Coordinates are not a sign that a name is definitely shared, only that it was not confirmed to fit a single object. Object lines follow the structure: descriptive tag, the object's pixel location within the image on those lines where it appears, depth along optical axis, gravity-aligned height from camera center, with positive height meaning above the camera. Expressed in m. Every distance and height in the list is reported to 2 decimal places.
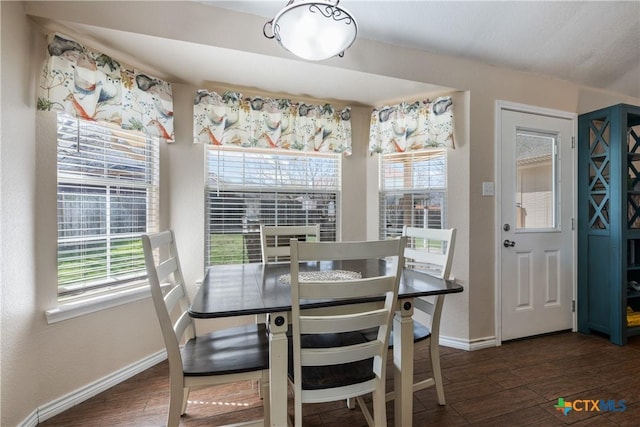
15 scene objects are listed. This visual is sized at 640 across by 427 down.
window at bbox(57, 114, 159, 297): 1.79 +0.07
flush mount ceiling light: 1.25 +0.80
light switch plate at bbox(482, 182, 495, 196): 2.46 +0.19
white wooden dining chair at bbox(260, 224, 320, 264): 2.13 -0.16
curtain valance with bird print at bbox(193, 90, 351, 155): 2.35 +0.75
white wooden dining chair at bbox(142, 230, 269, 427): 1.24 -0.67
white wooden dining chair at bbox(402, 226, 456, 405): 1.68 -0.55
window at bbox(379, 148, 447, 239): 2.61 +0.20
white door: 2.54 -0.10
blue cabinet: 2.47 -0.09
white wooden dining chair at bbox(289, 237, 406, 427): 1.09 -0.44
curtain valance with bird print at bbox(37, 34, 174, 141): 1.66 +0.77
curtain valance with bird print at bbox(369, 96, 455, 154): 2.45 +0.74
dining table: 1.17 -0.37
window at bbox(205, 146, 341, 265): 2.50 +0.15
